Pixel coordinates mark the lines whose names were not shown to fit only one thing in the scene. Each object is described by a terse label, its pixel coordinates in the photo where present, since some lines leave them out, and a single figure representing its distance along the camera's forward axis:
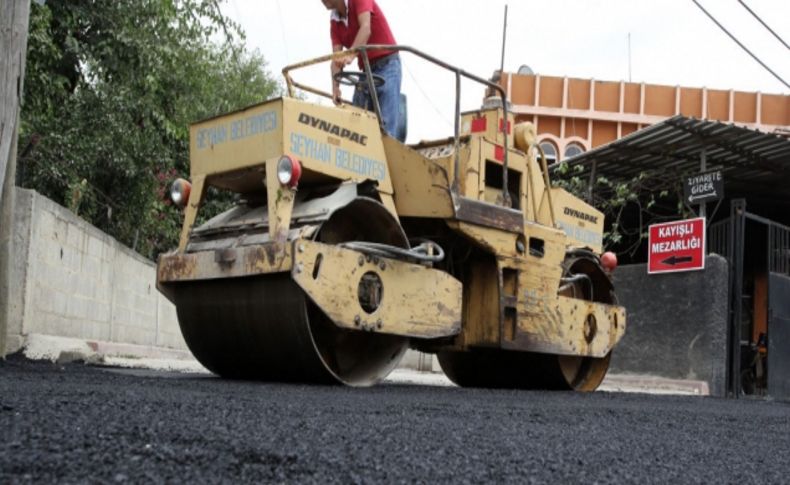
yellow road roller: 4.91
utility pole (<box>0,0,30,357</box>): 5.28
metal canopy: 10.71
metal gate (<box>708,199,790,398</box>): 10.12
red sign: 10.30
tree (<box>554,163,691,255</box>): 12.34
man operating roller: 5.92
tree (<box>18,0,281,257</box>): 10.09
